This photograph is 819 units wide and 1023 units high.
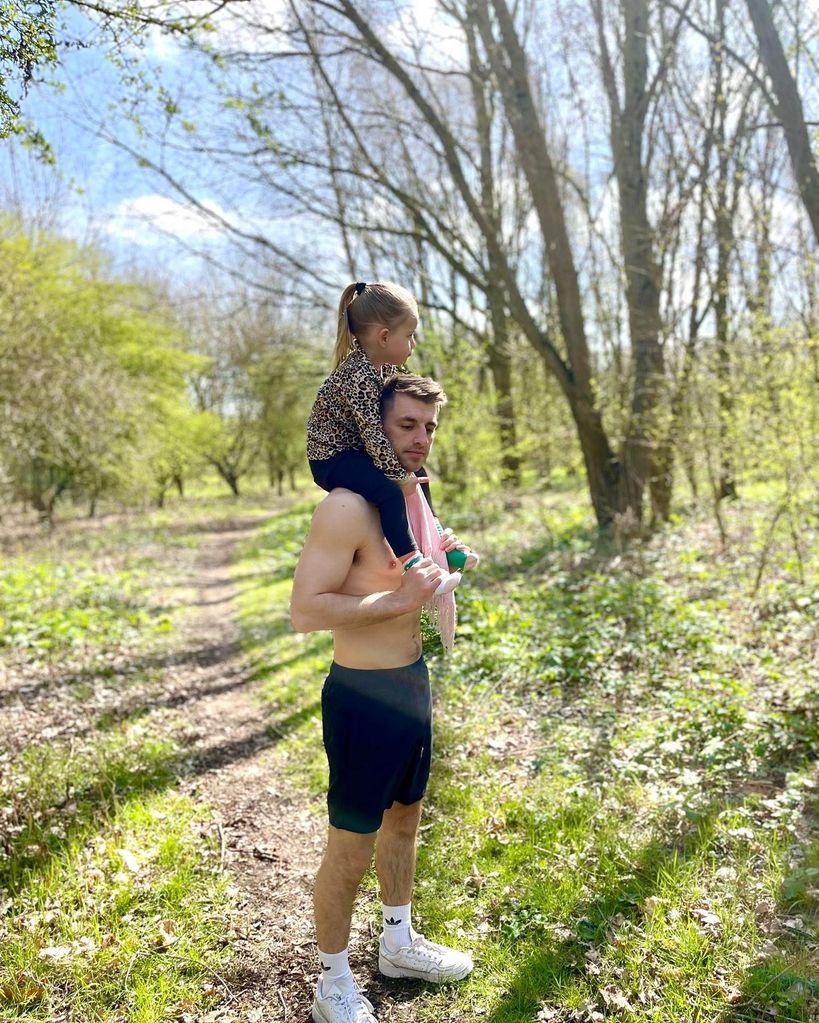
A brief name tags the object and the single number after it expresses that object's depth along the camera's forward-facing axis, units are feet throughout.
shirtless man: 7.06
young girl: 7.13
